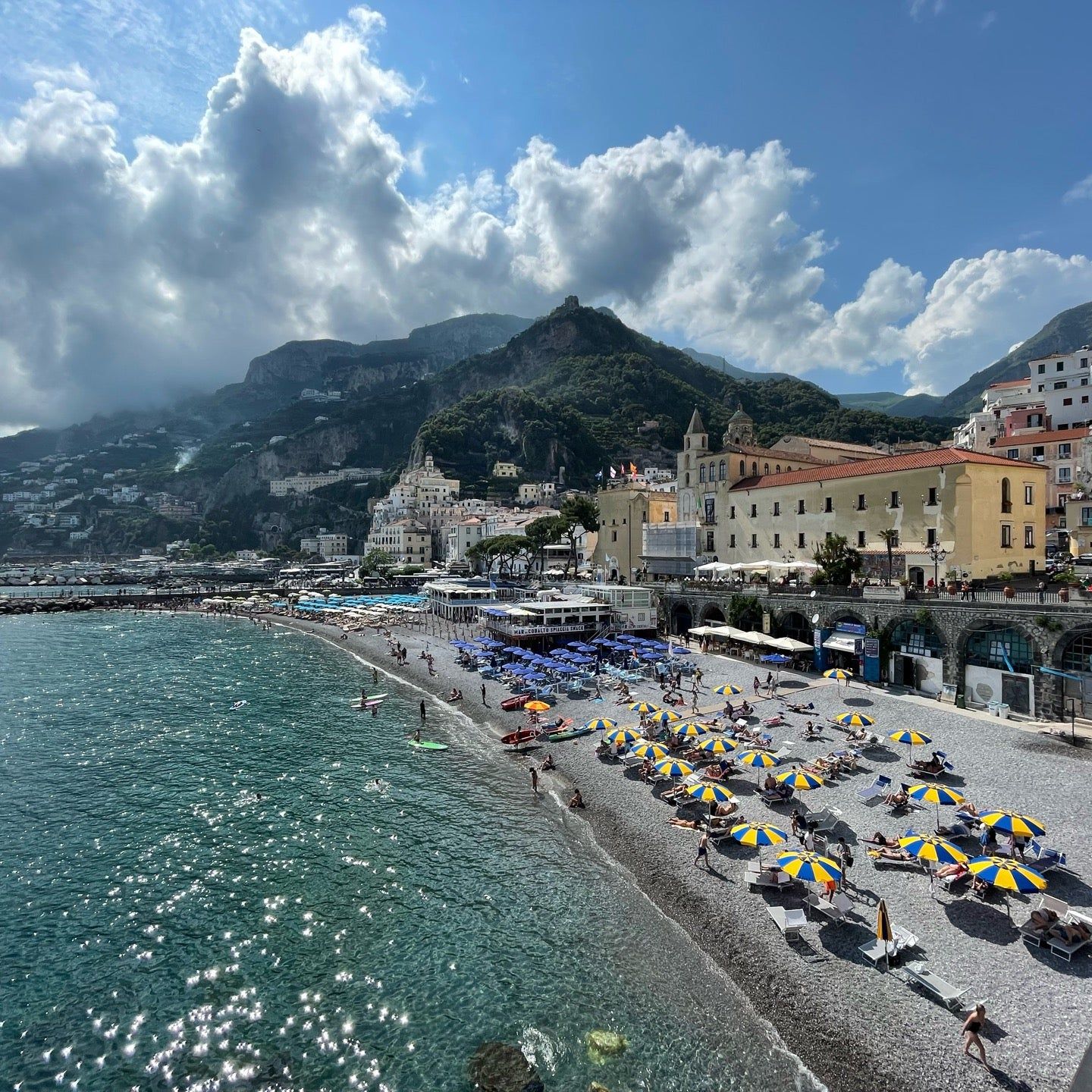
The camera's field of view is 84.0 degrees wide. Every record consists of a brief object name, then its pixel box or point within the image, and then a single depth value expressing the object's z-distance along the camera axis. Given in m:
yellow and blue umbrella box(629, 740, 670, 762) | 22.70
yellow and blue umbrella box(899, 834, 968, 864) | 14.67
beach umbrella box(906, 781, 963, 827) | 17.20
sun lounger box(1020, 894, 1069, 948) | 13.01
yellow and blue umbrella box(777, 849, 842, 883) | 14.20
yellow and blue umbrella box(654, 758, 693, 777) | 20.78
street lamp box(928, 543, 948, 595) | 35.75
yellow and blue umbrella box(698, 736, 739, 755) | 24.36
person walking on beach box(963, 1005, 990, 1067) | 10.44
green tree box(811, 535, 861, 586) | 37.97
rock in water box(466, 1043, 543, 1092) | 10.82
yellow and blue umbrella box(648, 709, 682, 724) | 26.30
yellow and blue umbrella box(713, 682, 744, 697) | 33.56
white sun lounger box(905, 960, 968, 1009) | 11.59
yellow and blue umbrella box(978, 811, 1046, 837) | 15.08
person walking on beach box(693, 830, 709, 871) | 17.03
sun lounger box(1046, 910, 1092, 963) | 12.44
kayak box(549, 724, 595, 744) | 28.62
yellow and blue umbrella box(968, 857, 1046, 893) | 13.21
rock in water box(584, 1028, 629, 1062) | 11.45
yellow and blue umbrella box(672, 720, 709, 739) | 26.09
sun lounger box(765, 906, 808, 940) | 13.98
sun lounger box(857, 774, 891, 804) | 19.84
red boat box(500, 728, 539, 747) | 28.59
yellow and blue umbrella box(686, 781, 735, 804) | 18.59
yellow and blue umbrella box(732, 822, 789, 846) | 16.64
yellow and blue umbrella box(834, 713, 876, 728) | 24.81
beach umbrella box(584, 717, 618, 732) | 27.67
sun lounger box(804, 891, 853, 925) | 14.08
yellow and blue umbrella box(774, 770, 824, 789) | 20.25
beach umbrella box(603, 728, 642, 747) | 24.25
